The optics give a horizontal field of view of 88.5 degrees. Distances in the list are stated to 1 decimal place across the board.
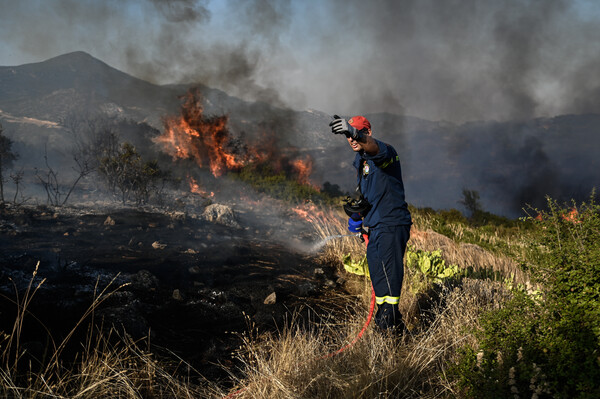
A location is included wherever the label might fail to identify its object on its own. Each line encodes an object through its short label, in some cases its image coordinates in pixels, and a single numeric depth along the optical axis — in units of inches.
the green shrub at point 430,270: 188.1
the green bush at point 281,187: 625.3
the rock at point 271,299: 193.9
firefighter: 122.0
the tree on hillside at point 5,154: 504.0
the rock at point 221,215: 428.5
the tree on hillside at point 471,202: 653.9
